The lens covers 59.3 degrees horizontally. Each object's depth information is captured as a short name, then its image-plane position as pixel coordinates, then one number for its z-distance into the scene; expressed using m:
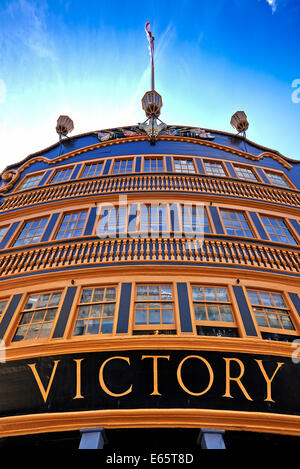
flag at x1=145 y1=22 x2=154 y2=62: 18.59
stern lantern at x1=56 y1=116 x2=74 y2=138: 18.81
